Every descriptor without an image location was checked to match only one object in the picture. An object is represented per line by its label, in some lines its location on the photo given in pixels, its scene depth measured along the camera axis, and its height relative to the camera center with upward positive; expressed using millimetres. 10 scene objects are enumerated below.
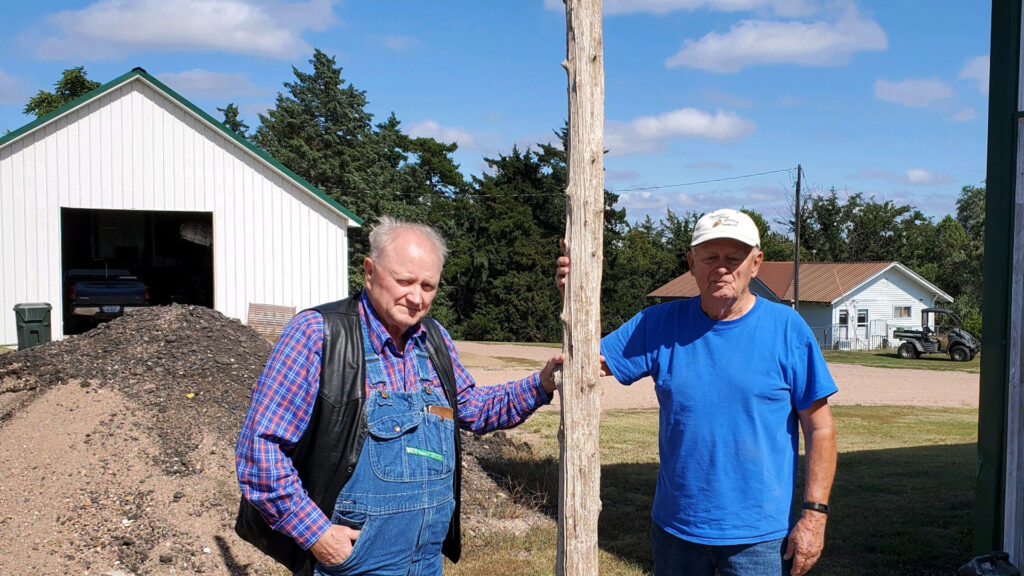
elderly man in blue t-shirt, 2725 -560
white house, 41125 -1636
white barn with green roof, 15758 +1456
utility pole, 34250 +226
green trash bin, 13789 -1094
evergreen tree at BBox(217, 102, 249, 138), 49719 +9125
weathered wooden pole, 2928 -116
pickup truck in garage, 16438 -701
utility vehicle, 27812 -2747
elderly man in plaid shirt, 2371 -530
